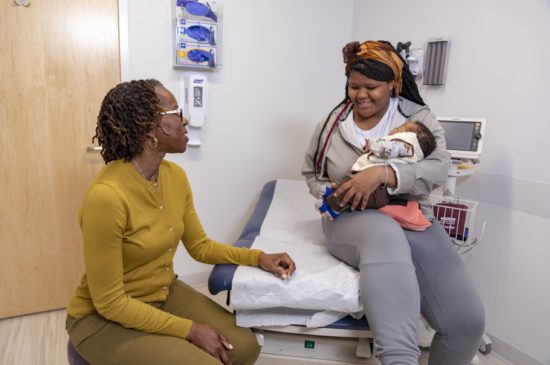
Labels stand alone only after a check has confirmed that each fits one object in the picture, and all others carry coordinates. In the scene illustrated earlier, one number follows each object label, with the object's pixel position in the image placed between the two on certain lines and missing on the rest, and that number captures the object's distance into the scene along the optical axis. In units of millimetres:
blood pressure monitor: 1756
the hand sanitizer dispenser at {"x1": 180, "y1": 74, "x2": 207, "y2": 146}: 2273
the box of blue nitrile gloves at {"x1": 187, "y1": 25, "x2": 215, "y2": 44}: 2207
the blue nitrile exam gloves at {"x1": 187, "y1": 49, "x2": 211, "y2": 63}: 2229
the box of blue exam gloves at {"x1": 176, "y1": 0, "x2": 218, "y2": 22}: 2166
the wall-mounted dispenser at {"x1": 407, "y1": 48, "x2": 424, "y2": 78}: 2174
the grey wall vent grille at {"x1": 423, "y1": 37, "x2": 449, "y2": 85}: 2084
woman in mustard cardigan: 1046
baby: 1366
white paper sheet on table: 1241
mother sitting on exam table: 1115
